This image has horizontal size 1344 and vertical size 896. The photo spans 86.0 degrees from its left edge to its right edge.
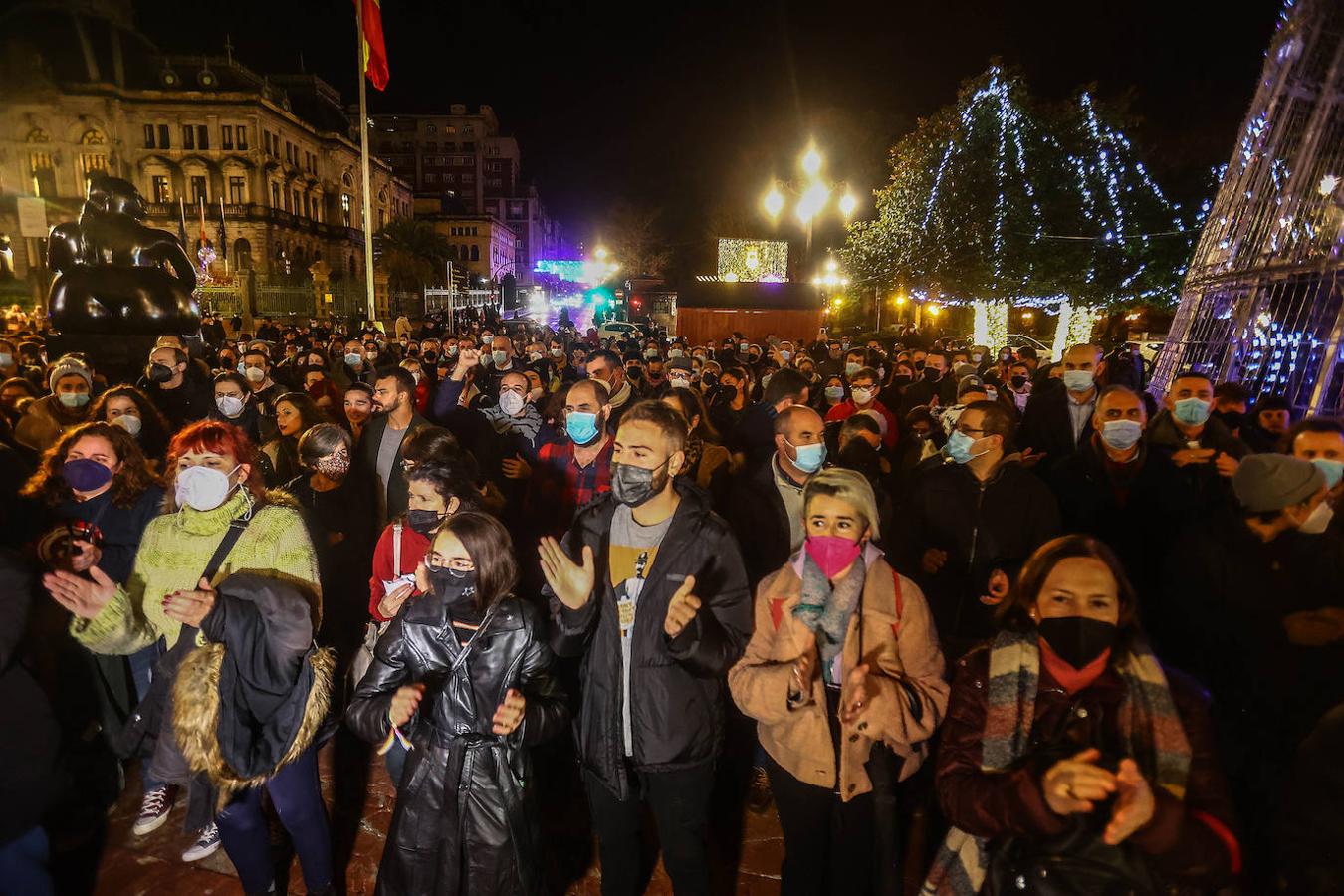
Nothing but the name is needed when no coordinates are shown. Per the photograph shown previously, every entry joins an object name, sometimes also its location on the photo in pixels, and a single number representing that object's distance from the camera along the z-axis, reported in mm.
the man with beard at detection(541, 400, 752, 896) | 2752
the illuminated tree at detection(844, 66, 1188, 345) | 22891
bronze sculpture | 10984
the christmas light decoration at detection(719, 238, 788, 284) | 30062
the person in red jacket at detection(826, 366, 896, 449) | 6983
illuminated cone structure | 7109
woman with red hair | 2781
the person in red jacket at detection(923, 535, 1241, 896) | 1860
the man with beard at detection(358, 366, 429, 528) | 5008
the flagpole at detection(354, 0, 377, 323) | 19984
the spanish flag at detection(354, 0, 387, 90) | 19953
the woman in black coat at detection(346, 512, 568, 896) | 2586
